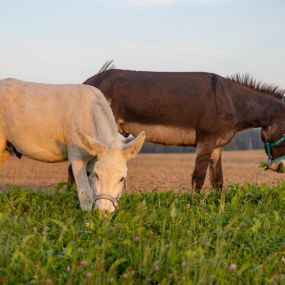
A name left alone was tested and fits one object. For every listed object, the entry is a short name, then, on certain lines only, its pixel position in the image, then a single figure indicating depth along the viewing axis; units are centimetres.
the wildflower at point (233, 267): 439
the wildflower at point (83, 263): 452
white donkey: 784
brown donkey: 1105
